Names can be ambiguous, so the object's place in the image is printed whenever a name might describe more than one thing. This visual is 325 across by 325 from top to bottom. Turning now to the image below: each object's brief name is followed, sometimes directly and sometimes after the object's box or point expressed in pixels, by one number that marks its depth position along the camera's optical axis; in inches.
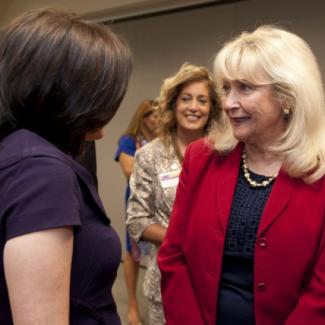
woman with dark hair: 30.0
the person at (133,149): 137.7
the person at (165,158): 80.0
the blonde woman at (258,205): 52.7
